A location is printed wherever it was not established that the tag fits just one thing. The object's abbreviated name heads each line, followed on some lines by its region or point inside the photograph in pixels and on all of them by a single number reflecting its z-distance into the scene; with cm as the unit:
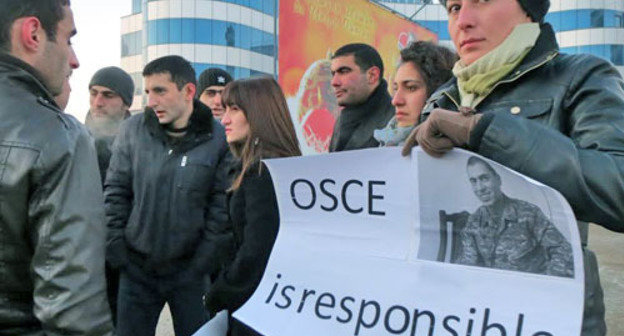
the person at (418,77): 277
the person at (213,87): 508
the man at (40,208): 141
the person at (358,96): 392
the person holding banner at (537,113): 112
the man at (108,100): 381
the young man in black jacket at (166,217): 299
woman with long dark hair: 214
